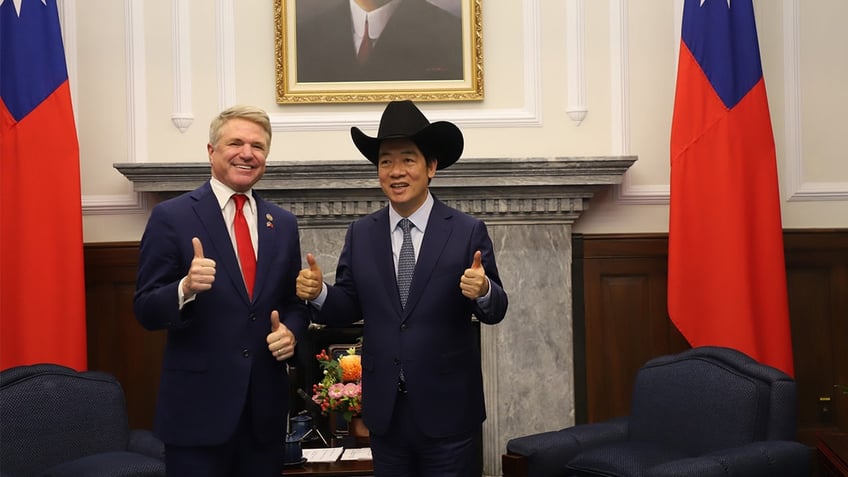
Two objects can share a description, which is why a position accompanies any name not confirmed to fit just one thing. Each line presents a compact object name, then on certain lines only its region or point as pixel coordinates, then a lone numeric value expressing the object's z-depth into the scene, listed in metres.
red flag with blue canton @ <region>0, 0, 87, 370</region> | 3.87
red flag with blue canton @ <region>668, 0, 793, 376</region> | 3.94
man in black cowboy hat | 2.34
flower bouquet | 3.46
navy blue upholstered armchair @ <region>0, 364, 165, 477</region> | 3.12
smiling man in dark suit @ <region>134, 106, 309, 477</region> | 2.22
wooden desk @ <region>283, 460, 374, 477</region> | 3.18
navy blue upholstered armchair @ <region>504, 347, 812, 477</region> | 2.92
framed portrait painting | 4.31
